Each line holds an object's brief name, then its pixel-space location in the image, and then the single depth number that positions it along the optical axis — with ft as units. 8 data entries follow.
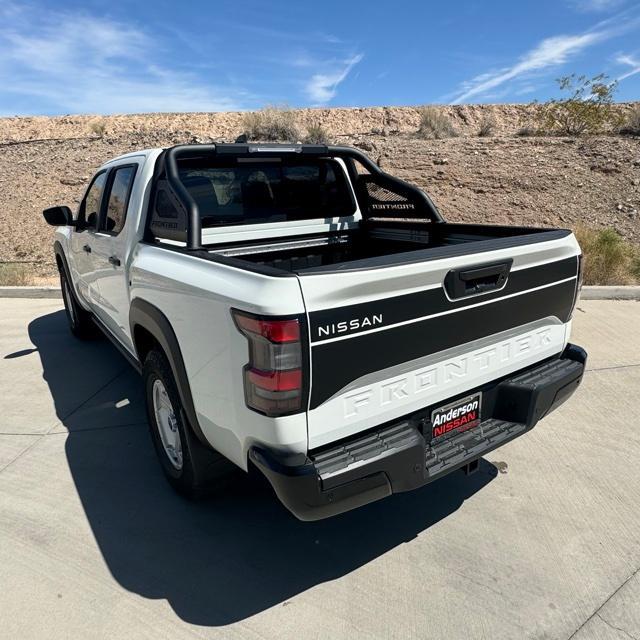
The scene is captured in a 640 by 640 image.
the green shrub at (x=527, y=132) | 58.59
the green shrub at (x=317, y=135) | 59.68
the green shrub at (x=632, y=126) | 56.03
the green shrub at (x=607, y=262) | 25.61
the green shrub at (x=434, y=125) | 61.98
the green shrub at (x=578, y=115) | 56.75
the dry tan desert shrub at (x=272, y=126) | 62.95
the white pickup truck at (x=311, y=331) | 6.81
